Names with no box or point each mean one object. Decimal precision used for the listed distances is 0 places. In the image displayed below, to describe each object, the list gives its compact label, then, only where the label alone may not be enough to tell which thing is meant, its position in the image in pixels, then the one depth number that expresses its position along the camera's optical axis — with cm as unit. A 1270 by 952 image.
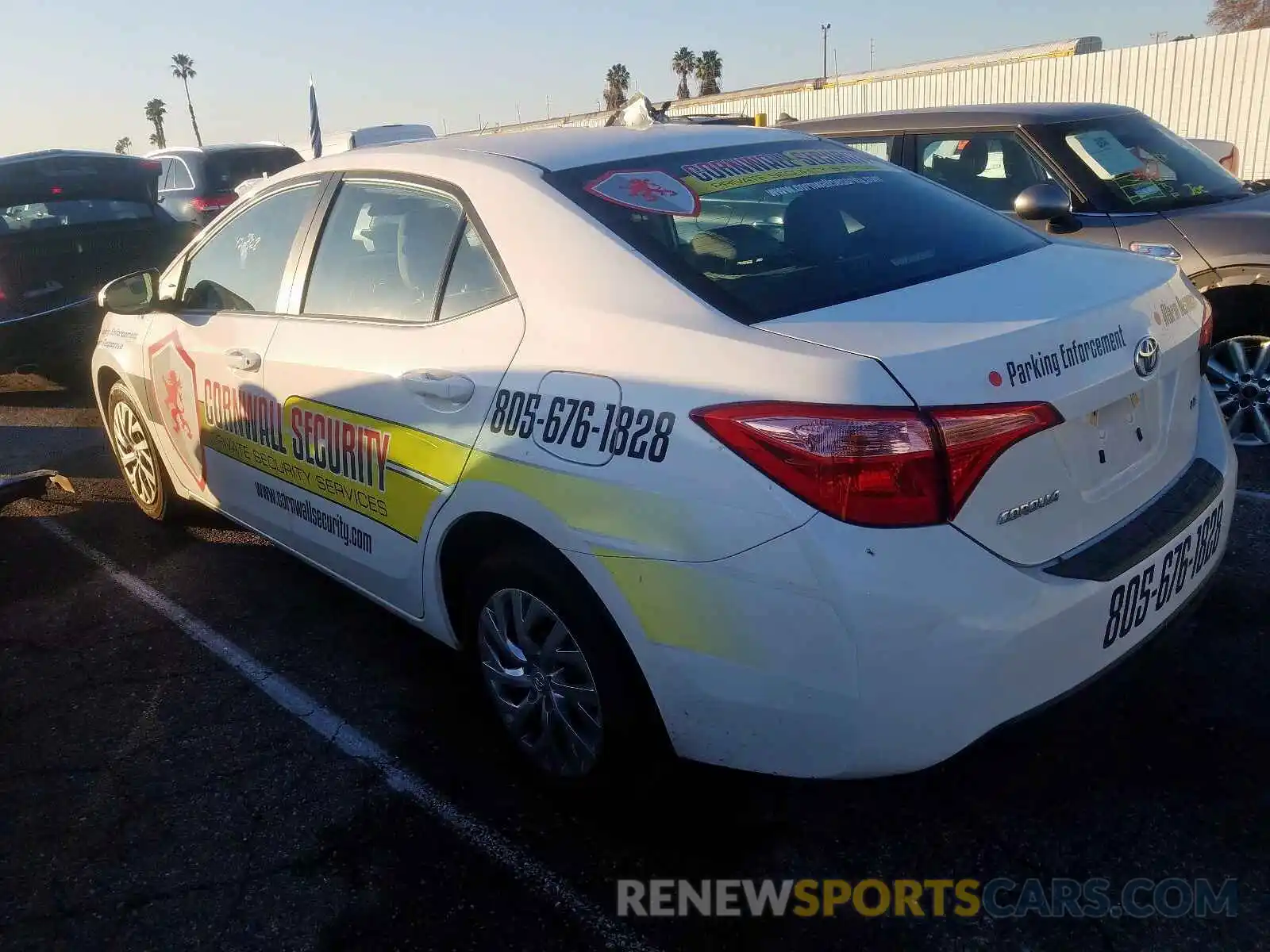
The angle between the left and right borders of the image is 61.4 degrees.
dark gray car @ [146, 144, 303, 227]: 1317
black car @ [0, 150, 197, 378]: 772
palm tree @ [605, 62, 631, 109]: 7212
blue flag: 1455
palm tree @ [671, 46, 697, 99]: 7375
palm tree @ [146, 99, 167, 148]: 9850
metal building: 1678
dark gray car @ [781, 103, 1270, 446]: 492
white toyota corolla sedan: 206
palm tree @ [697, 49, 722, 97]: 7144
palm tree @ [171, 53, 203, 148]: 9000
